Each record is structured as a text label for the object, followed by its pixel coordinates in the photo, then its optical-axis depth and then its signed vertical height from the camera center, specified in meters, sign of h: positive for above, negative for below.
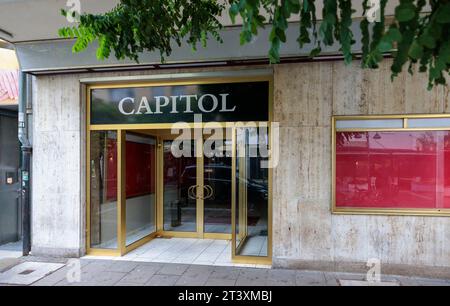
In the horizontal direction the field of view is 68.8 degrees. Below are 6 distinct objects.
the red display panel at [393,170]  4.73 -0.27
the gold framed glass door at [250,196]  5.32 -0.74
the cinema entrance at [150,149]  5.30 -0.04
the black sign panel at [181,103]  5.23 +0.81
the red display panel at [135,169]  5.80 -0.35
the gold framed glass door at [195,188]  6.92 -0.80
